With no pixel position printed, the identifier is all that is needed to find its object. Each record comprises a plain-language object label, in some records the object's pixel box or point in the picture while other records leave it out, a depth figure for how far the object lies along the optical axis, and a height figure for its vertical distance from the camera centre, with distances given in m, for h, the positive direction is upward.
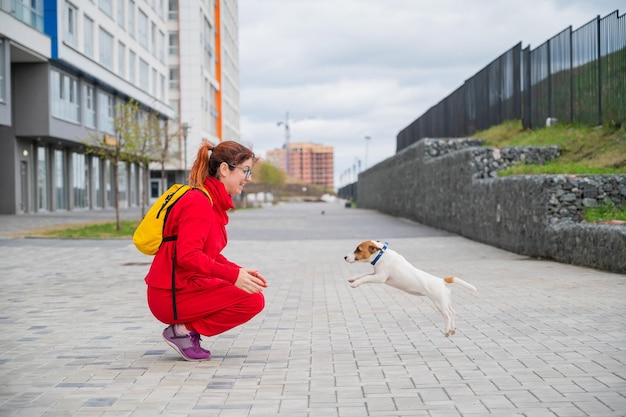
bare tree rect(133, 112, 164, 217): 25.78 +1.78
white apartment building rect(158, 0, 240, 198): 66.44 +11.04
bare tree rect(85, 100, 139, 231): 23.77 +1.87
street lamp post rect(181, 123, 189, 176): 37.76 +3.21
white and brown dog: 6.26 -0.69
